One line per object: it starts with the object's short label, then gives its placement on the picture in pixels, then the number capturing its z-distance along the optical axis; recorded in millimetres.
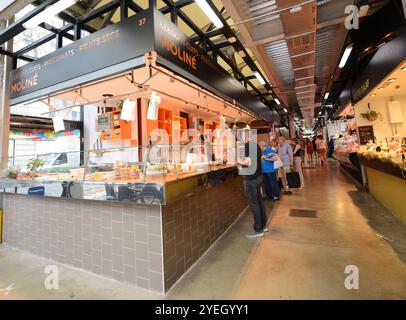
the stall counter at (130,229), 2150
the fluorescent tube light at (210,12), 2706
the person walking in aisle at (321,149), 12912
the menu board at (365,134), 6523
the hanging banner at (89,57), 2424
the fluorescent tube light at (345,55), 4625
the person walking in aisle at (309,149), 15153
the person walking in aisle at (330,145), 14858
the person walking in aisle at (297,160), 6949
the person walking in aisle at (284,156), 6477
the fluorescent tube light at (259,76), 5773
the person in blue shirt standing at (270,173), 5428
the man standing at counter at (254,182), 3486
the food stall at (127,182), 2211
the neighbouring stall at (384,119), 3590
